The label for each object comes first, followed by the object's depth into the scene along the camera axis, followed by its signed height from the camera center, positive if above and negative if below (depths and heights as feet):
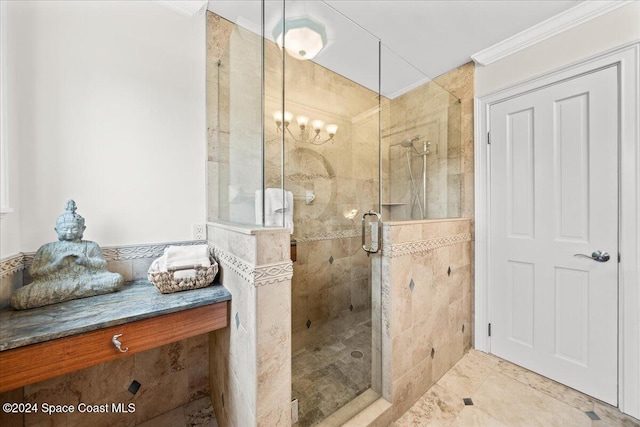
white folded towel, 3.86 -0.76
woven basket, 3.72 -1.09
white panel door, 4.92 -0.46
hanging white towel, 3.72 +0.05
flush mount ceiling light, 4.24 +3.58
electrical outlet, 5.15 -0.42
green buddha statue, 3.28 -0.87
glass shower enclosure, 4.24 +1.26
